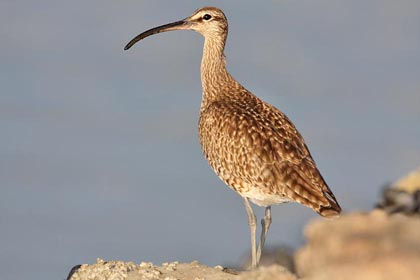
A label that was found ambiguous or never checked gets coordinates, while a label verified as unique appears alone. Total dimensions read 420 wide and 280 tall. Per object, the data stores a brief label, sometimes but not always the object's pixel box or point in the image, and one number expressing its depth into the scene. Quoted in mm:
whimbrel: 14570
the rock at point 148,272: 14828
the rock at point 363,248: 5980
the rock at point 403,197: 10297
